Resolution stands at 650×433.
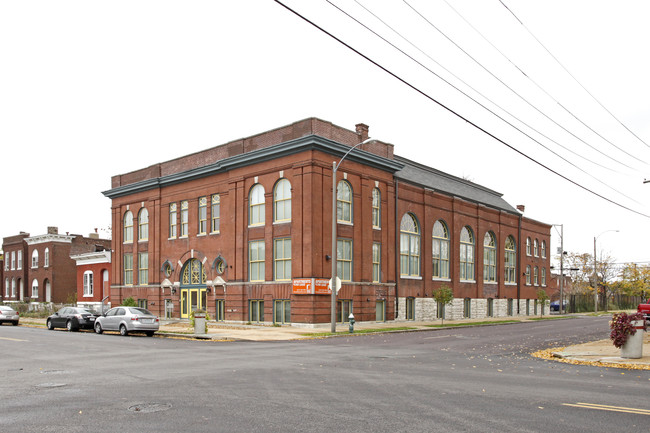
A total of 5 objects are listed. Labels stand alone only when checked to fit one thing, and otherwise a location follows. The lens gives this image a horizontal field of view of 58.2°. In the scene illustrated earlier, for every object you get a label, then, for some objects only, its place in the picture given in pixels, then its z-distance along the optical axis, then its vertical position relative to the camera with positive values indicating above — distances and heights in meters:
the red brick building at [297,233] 34.84 +1.54
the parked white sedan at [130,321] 28.98 -3.32
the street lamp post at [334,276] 29.34 -1.10
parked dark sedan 33.20 -3.69
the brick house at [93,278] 57.22 -2.29
